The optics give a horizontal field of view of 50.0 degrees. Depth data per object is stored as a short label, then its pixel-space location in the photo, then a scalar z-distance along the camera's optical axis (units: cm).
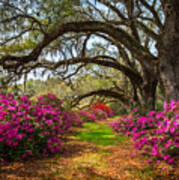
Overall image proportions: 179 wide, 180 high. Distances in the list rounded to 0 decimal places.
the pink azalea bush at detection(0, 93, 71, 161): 554
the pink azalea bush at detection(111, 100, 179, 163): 493
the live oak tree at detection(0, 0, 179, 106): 557
